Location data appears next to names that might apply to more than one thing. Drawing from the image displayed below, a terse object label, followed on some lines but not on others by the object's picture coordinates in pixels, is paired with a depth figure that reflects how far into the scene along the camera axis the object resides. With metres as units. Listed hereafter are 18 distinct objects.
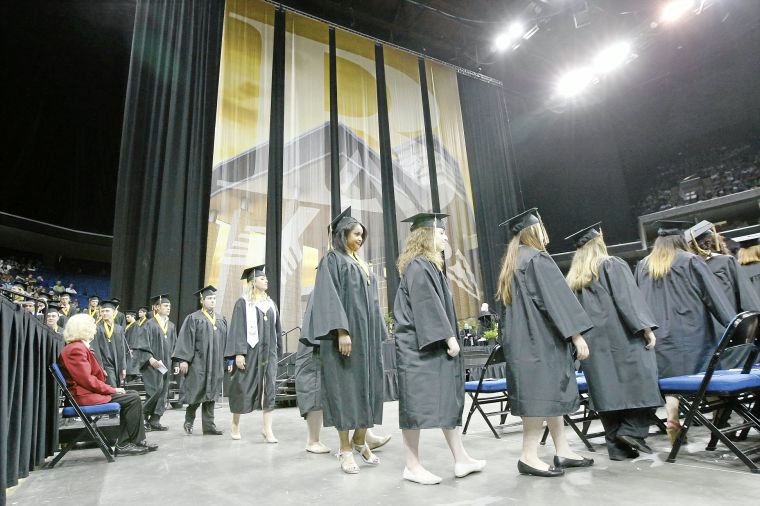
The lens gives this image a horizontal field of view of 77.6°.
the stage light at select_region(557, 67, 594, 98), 12.34
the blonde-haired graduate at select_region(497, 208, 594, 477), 2.46
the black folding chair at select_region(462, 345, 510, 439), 4.04
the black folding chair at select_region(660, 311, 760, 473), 2.47
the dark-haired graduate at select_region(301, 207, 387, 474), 2.90
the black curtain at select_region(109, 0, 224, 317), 8.62
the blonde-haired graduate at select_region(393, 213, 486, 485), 2.49
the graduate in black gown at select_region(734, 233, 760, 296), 4.50
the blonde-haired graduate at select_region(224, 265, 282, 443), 4.48
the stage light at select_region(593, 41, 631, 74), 11.11
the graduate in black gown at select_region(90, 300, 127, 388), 6.16
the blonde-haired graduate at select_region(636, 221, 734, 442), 3.14
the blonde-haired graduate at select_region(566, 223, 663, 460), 2.78
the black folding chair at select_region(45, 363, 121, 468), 3.52
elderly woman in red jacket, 3.68
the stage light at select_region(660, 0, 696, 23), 9.98
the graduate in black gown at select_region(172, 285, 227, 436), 5.19
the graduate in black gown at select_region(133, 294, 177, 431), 5.62
